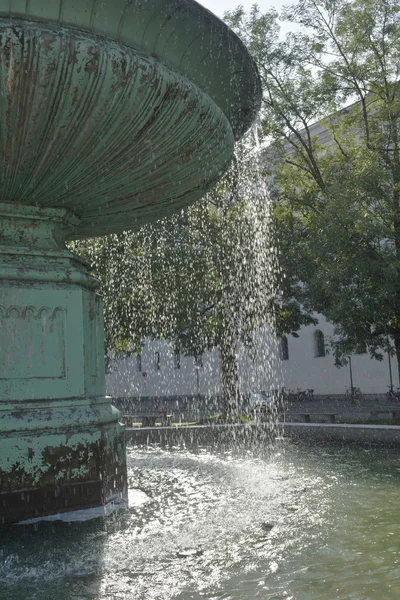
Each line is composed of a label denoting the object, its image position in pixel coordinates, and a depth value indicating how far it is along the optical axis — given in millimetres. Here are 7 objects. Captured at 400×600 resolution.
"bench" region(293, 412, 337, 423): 11883
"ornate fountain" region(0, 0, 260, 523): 4055
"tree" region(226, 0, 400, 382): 13820
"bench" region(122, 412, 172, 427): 13086
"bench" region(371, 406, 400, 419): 12602
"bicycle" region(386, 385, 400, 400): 28647
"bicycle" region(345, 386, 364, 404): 30544
